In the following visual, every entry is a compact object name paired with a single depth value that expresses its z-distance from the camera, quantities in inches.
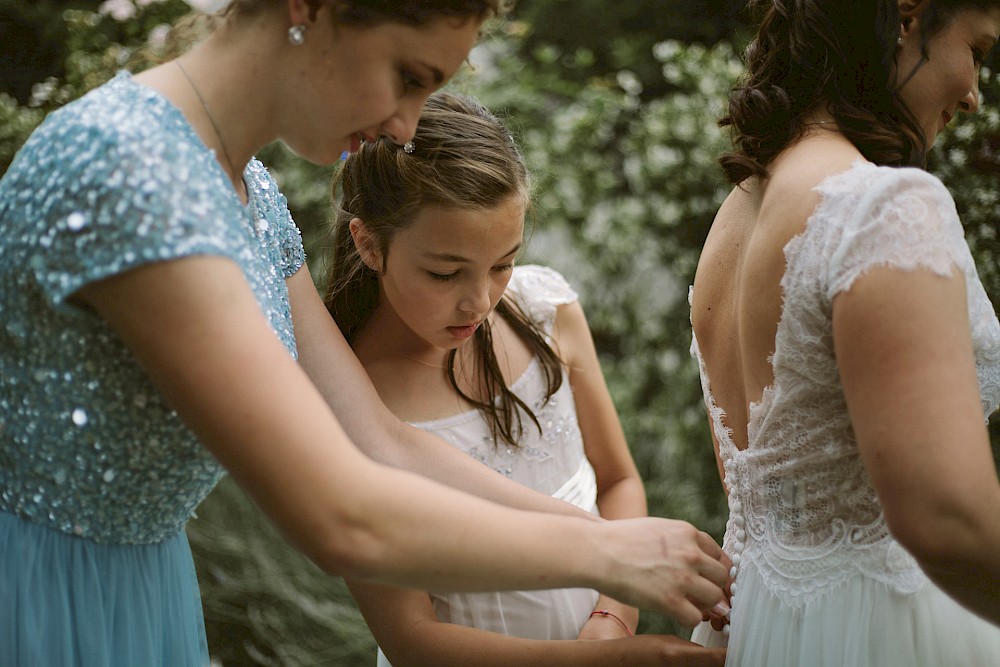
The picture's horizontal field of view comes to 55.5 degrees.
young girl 82.2
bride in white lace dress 55.3
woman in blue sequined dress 48.5
